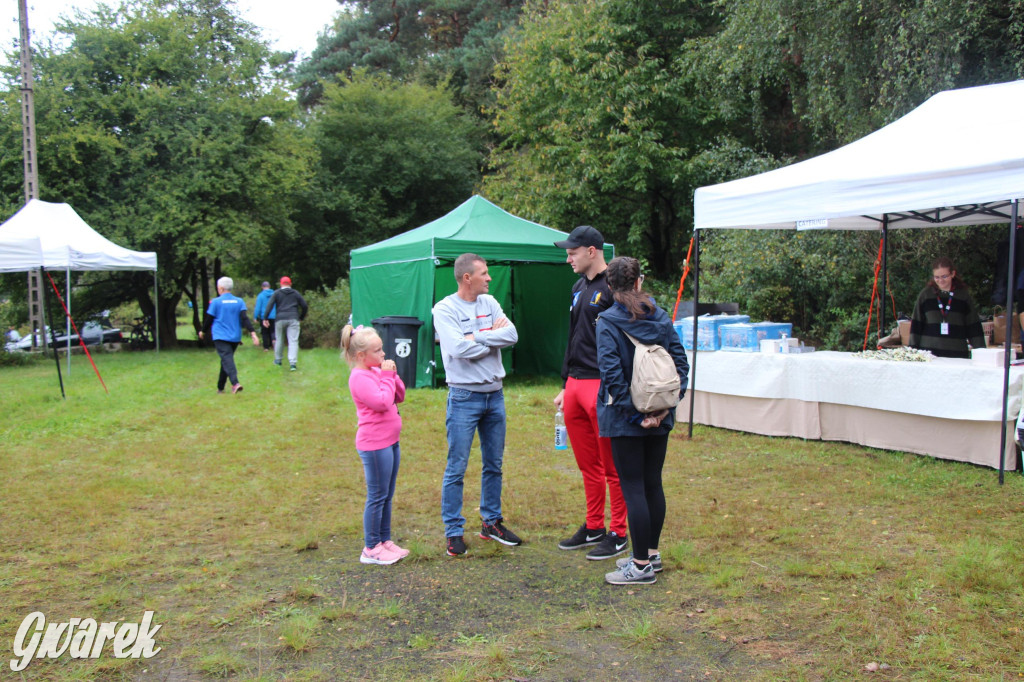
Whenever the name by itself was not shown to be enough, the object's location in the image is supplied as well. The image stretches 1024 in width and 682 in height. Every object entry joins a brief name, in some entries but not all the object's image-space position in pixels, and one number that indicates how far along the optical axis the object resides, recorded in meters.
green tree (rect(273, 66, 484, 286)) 26.45
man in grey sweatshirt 4.31
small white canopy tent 10.71
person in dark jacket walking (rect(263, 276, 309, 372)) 13.43
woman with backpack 3.77
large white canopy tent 5.54
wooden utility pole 17.23
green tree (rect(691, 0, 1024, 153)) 9.63
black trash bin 11.02
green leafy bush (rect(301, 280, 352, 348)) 19.52
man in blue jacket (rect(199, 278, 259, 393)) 10.84
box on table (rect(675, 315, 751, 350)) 8.02
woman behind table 7.03
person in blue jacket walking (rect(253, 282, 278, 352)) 14.21
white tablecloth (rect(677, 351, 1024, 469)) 5.95
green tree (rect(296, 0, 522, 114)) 29.34
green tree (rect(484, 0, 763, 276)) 17.91
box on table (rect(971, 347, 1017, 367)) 5.97
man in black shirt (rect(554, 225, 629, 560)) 4.21
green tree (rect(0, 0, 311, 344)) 18.70
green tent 10.98
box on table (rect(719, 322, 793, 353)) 7.76
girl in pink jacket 4.20
